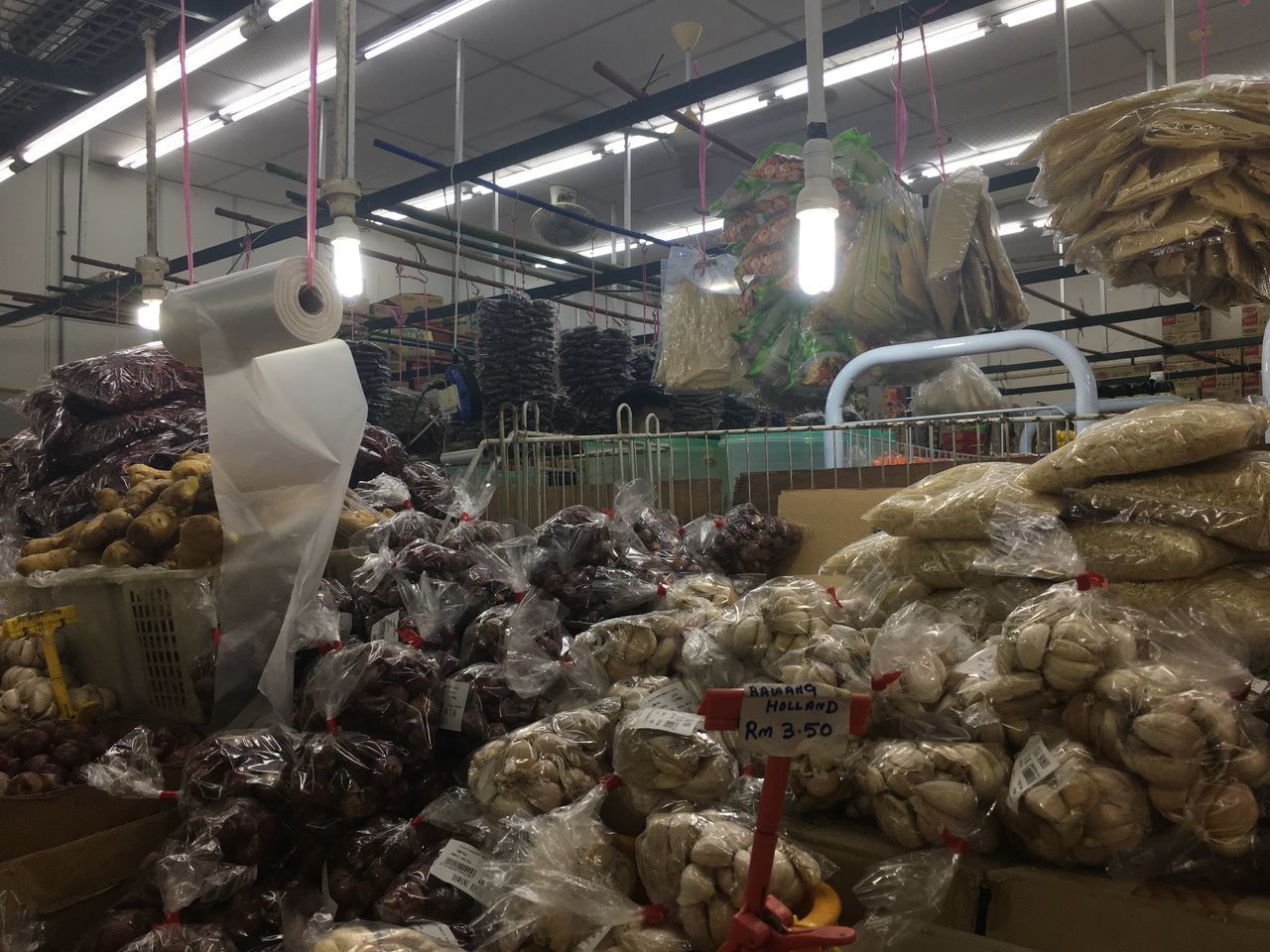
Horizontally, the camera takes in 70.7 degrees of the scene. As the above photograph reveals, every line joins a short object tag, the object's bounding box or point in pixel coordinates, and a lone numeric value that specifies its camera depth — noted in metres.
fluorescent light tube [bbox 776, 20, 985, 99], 5.26
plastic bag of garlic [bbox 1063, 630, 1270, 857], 0.98
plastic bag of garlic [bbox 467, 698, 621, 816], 1.27
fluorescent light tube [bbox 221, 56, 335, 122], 6.36
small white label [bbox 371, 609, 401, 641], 1.78
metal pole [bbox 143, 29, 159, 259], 3.35
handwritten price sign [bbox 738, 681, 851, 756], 0.80
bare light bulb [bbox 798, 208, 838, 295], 2.37
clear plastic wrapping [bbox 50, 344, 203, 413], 2.86
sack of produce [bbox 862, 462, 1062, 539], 1.48
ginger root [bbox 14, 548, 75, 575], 2.35
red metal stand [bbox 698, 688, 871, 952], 0.79
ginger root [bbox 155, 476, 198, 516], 2.25
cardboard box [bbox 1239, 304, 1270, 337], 7.80
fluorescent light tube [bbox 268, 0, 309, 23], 2.93
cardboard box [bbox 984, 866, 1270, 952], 0.95
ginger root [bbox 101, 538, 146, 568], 2.20
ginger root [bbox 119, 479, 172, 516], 2.34
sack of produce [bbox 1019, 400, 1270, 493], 1.33
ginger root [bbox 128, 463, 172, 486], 2.48
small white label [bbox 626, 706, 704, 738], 1.19
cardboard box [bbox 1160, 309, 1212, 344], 9.12
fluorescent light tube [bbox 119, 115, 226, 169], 6.89
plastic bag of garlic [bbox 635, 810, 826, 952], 0.98
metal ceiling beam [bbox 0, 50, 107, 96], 3.47
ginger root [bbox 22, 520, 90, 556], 2.43
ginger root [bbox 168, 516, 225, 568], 2.05
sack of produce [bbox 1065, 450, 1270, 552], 1.29
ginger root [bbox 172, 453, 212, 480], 2.35
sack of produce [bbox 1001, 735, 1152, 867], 1.01
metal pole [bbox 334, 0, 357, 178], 2.57
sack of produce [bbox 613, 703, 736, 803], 1.18
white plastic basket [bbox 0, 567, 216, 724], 1.96
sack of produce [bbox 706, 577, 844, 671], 1.36
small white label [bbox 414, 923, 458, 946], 1.10
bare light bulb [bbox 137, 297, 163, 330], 3.72
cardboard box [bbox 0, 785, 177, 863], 1.54
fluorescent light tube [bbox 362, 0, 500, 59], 4.97
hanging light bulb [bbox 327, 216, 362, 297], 2.79
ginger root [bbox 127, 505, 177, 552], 2.19
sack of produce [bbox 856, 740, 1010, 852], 1.07
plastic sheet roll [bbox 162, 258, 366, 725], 1.72
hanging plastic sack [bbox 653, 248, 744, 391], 3.27
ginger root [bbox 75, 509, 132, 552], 2.30
